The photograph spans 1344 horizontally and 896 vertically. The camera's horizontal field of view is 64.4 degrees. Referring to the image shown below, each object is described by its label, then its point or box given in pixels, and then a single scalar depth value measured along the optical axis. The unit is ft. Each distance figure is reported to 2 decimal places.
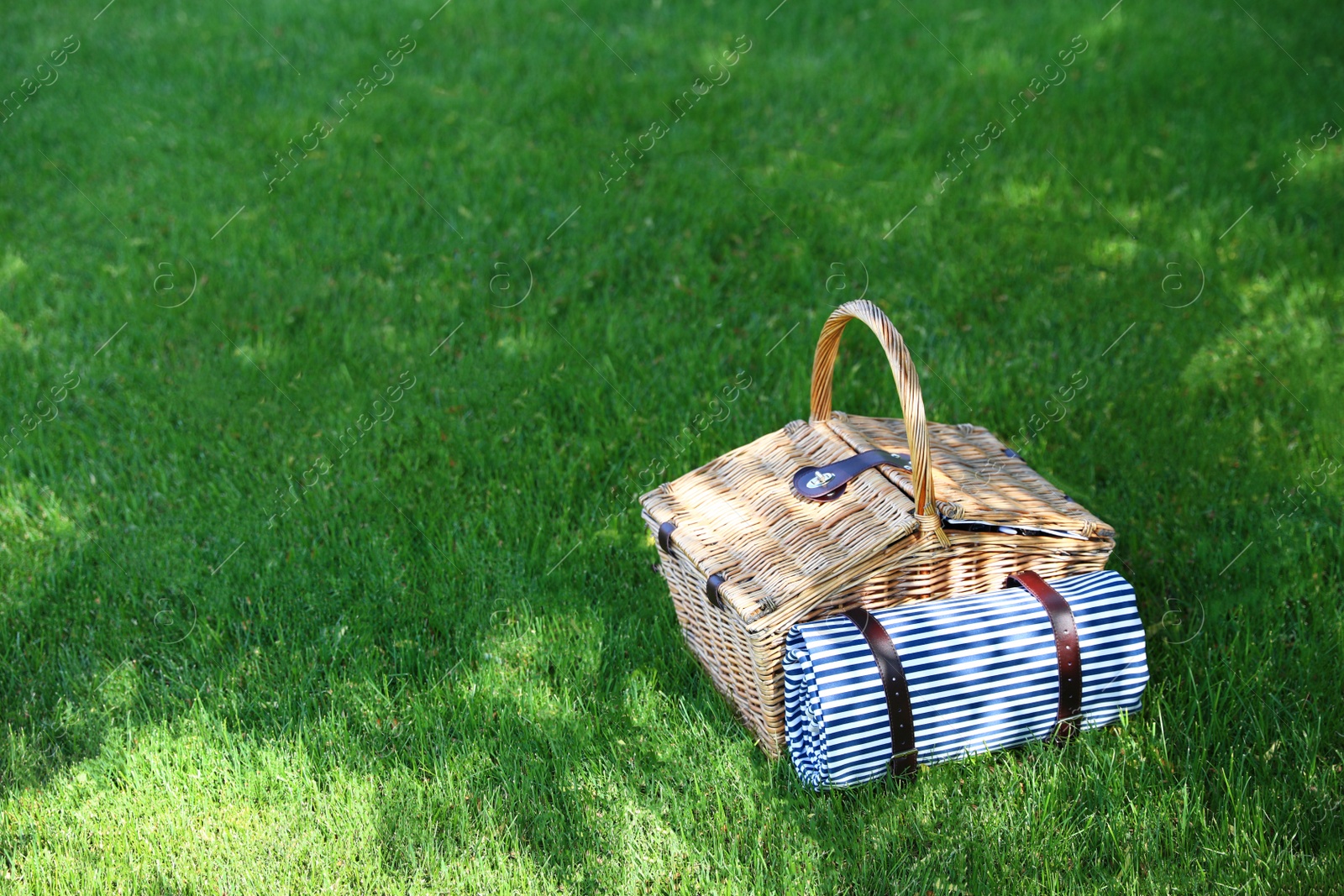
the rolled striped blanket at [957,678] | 8.95
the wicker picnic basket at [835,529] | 9.18
